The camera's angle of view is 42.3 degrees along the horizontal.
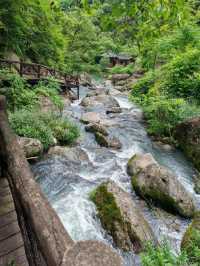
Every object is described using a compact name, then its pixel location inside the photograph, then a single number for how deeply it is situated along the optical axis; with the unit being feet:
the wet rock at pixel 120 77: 97.25
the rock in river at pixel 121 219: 15.46
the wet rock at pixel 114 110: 48.98
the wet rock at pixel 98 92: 65.29
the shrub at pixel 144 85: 53.52
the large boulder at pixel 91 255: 3.90
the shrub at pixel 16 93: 34.34
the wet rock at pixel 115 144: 32.59
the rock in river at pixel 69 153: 27.37
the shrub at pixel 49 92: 40.47
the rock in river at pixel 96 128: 36.07
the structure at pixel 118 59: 122.52
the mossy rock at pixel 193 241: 12.82
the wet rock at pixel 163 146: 33.32
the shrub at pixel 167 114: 35.28
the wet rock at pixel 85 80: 89.20
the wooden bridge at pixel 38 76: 45.91
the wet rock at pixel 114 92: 72.55
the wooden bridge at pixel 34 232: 4.06
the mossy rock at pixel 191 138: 30.17
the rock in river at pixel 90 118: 40.57
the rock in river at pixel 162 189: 19.44
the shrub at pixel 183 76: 42.58
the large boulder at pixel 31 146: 24.95
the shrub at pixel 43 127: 27.94
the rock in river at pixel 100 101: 55.23
